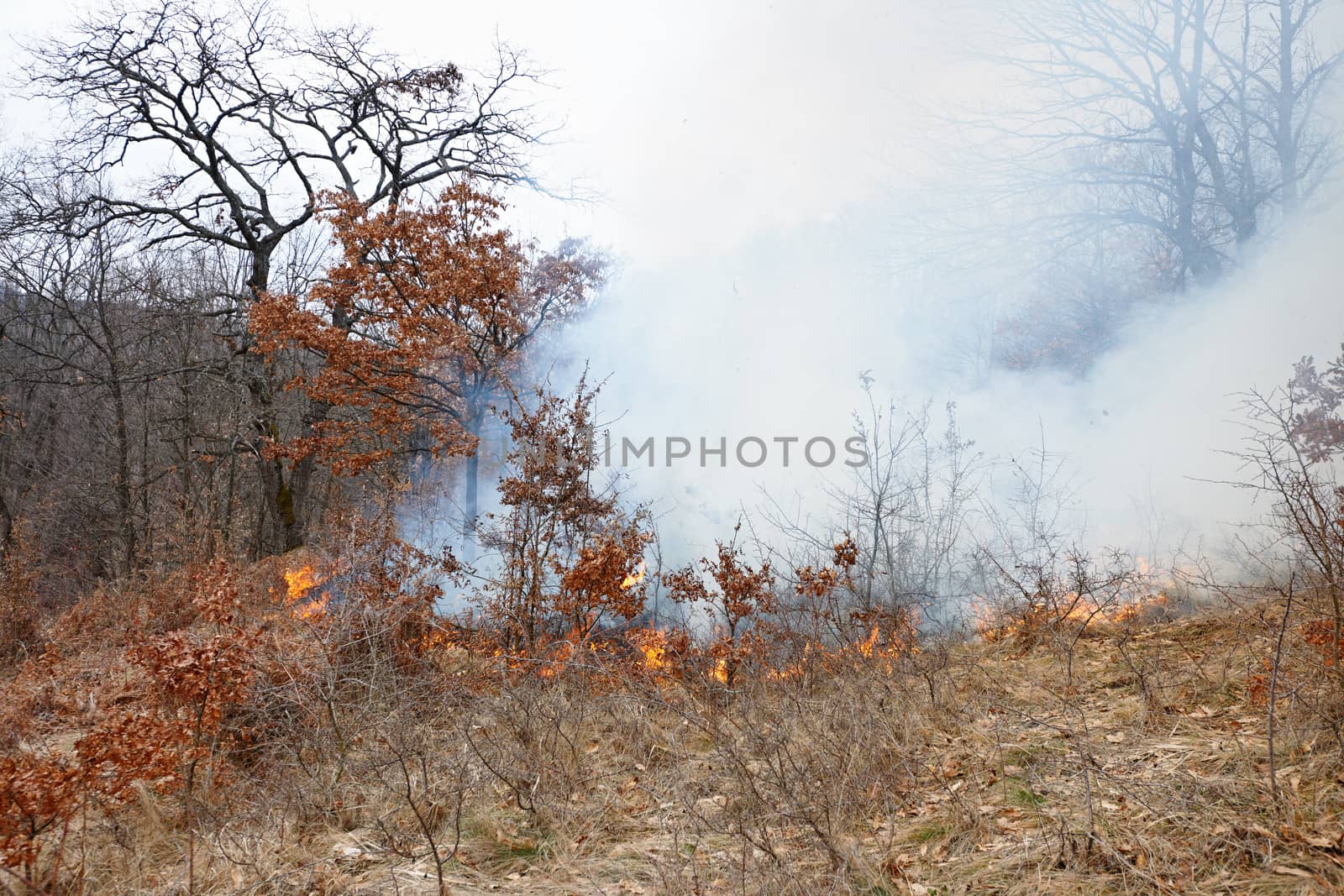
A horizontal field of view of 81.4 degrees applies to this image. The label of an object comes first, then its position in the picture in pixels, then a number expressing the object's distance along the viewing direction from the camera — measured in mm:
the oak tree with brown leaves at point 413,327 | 13523
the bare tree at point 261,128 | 15117
